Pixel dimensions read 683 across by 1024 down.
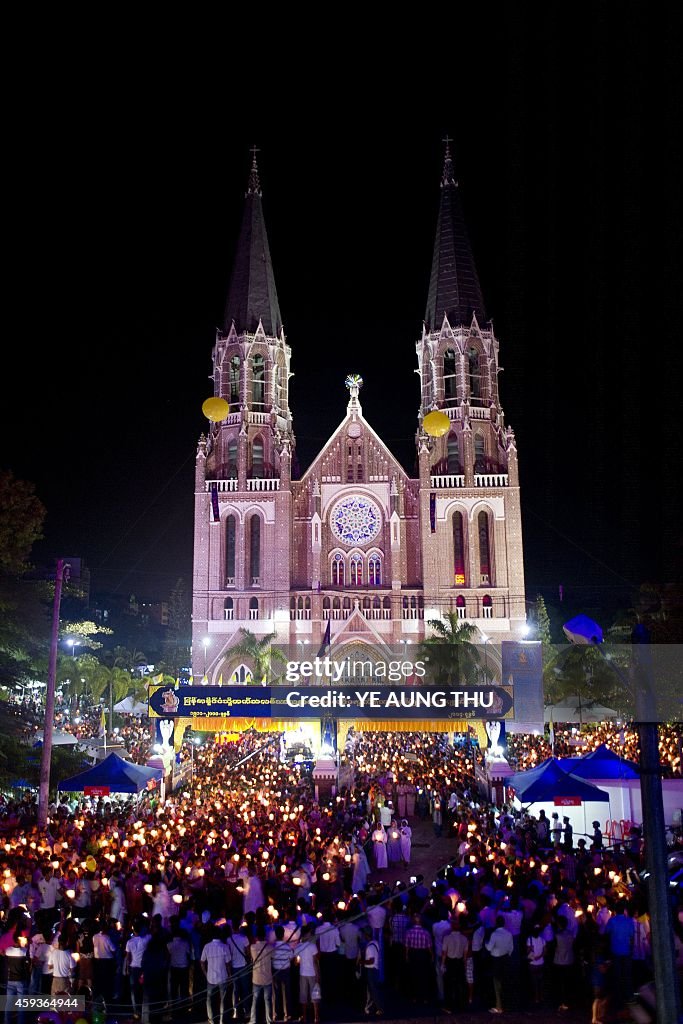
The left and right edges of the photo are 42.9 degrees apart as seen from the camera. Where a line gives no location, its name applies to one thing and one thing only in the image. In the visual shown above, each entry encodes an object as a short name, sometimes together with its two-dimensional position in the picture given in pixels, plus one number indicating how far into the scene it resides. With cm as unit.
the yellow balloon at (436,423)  5391
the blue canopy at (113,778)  2127
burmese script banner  3005
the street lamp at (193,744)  3294
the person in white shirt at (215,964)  1115
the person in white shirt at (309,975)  1151
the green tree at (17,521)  2600
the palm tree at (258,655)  5391
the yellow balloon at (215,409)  5441
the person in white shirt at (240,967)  1138
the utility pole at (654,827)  710
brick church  5959
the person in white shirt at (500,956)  1183
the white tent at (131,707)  5238
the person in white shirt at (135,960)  1169
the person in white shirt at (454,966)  1192
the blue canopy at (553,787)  1903
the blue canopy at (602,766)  2111
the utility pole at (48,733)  2155
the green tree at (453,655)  4728
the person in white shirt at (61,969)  1102
